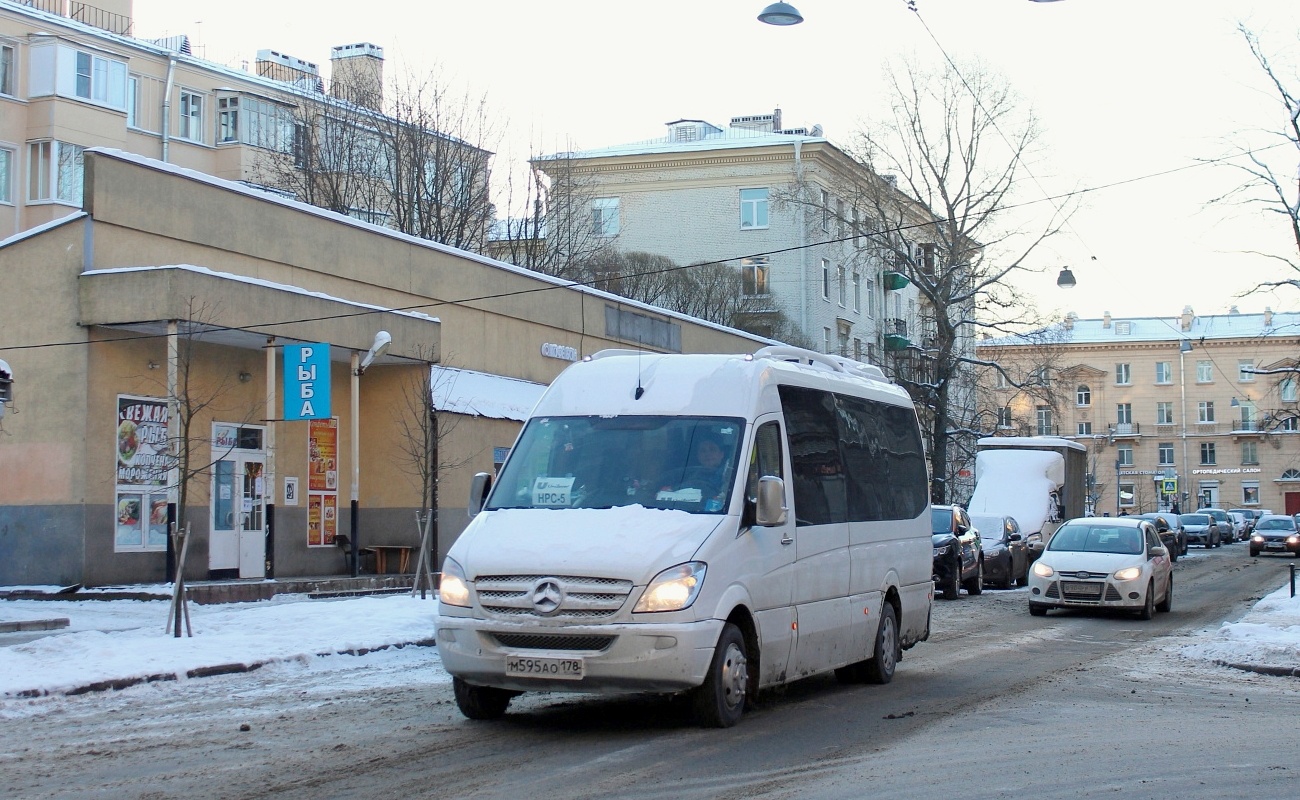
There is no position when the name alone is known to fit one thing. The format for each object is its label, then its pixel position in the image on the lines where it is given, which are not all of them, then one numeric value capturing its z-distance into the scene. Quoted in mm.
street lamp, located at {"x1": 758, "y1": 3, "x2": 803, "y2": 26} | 18828
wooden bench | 27344
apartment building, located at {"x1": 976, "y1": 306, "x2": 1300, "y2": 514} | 100875
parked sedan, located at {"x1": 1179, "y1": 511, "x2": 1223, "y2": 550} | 66688
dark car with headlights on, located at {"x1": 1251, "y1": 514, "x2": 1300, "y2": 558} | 54781
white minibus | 9242
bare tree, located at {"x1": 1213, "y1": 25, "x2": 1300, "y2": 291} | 26016
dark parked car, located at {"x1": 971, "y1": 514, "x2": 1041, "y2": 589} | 30891
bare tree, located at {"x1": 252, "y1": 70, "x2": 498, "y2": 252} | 41469
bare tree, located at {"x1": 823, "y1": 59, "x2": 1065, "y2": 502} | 48469
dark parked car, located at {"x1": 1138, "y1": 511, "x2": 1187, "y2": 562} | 47994
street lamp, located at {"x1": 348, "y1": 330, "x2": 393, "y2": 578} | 25453
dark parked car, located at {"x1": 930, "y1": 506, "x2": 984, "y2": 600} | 26594
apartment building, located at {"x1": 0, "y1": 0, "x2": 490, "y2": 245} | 41875
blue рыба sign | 22656
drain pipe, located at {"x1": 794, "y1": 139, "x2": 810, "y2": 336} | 59281
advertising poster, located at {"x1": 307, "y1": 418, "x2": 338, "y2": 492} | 26094
